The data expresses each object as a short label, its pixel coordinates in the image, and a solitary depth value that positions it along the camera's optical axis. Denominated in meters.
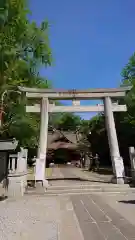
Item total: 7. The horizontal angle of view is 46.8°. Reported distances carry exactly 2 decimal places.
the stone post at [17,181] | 7.13
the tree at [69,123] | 36.92
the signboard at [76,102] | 10.28
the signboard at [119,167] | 9.03
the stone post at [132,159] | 8.82
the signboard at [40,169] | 8.81
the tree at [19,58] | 9.47
